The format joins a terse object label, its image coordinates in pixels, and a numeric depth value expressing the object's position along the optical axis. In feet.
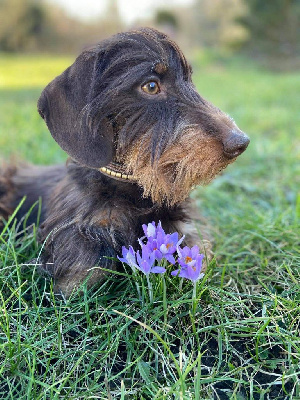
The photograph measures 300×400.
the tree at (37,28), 85.25
